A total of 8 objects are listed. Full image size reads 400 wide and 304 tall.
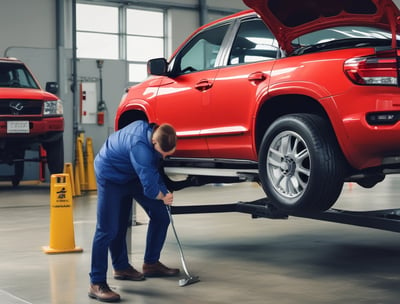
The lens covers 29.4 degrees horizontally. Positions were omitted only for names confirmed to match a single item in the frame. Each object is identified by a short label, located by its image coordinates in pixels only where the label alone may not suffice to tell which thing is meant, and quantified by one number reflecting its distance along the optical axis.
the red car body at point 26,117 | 12.79
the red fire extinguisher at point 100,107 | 17.72
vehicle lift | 5.60
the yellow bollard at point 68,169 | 13.16
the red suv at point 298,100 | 5.18
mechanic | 5.36
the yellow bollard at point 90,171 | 15.02
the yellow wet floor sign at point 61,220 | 7.60
